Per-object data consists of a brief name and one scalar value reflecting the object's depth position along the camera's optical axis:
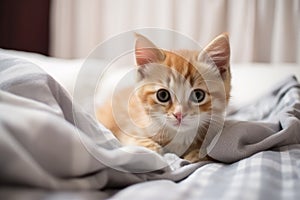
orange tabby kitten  0.39
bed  0.27
